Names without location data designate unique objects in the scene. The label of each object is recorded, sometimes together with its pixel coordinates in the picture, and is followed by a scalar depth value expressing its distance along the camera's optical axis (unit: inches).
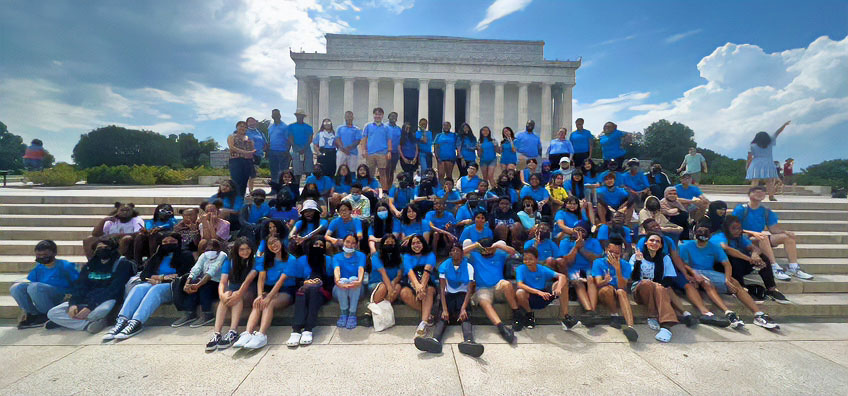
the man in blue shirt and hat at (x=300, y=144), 433.1
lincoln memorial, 1525.6
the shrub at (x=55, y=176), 671.1
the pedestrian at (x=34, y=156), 747.7
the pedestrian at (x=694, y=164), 504.1
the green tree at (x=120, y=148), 1790.1
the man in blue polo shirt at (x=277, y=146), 413.7
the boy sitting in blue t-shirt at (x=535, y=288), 224.7
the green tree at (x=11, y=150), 1923.0
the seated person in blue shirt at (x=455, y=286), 222.7
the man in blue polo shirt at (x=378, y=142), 415.2
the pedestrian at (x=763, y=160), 420.9
